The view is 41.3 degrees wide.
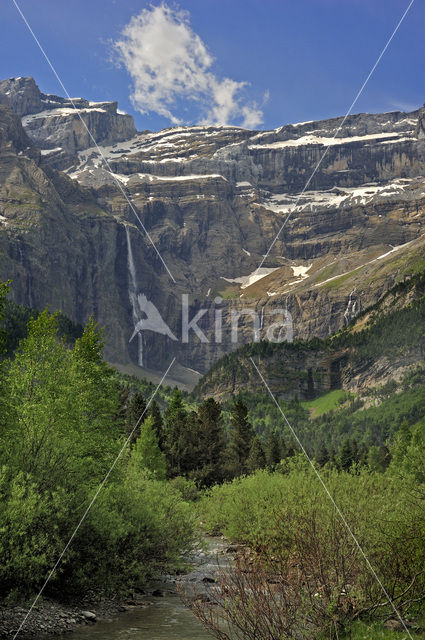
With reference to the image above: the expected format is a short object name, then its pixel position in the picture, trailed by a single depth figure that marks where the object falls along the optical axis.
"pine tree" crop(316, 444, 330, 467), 151.11
